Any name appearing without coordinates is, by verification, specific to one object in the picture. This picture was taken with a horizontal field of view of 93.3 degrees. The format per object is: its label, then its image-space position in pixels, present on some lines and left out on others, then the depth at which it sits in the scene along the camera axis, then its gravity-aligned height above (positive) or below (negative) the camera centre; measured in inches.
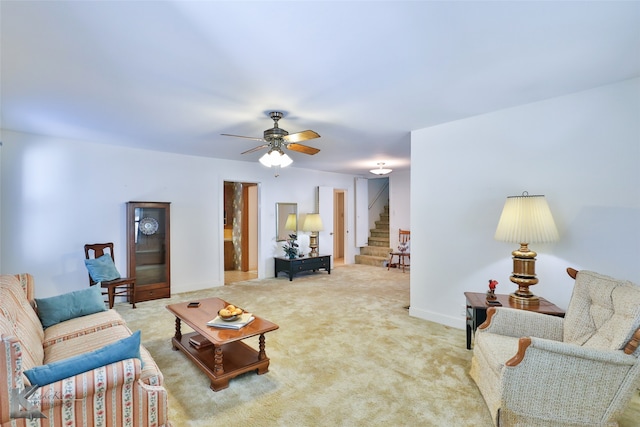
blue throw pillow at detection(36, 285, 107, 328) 103.1 -32.8
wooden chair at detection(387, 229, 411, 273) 280.3 -36.5
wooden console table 242.4 -41.7
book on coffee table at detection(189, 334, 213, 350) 109.9 -47.4
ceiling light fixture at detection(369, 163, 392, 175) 250.4 +36.6
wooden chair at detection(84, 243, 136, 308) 160.9 -37.0
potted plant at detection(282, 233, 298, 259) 249.9 -27.8
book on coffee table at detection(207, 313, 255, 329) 97.0 -35.4
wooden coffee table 92.2 -48.5
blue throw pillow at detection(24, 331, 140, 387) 55.9 -29.1
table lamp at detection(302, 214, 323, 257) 264.8 -9.5
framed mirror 258.4 -4.9
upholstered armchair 65.3 -36.0
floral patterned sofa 53.3 -33.4
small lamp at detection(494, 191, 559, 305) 99.7 -6.0
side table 98.7 -31.9
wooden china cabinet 179.8 -21.2
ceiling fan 122.2 +30.9
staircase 307.4 -35.1
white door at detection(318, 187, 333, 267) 287.6 -3.7
